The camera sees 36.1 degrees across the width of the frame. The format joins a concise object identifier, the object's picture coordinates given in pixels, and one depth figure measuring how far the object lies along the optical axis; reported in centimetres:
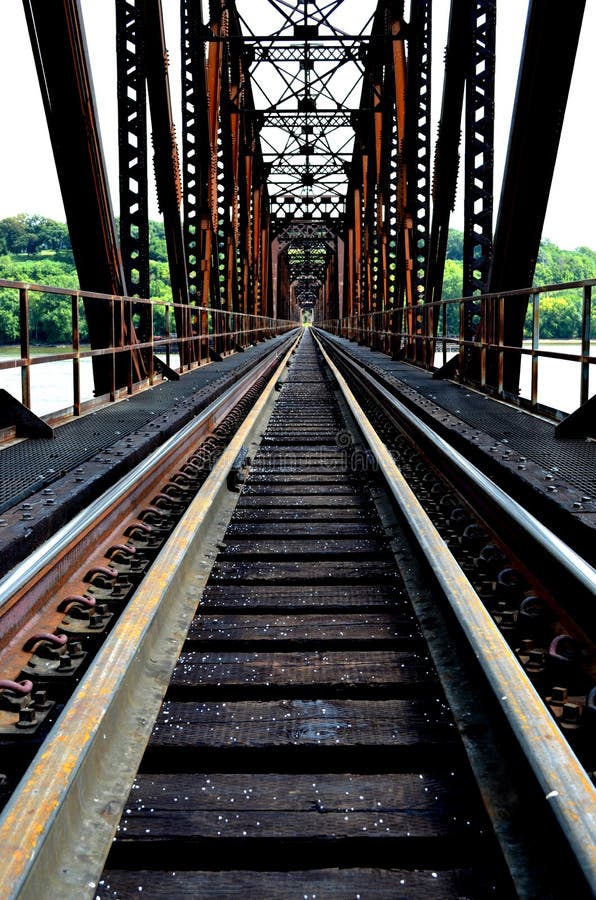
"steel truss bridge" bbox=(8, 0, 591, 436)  783
